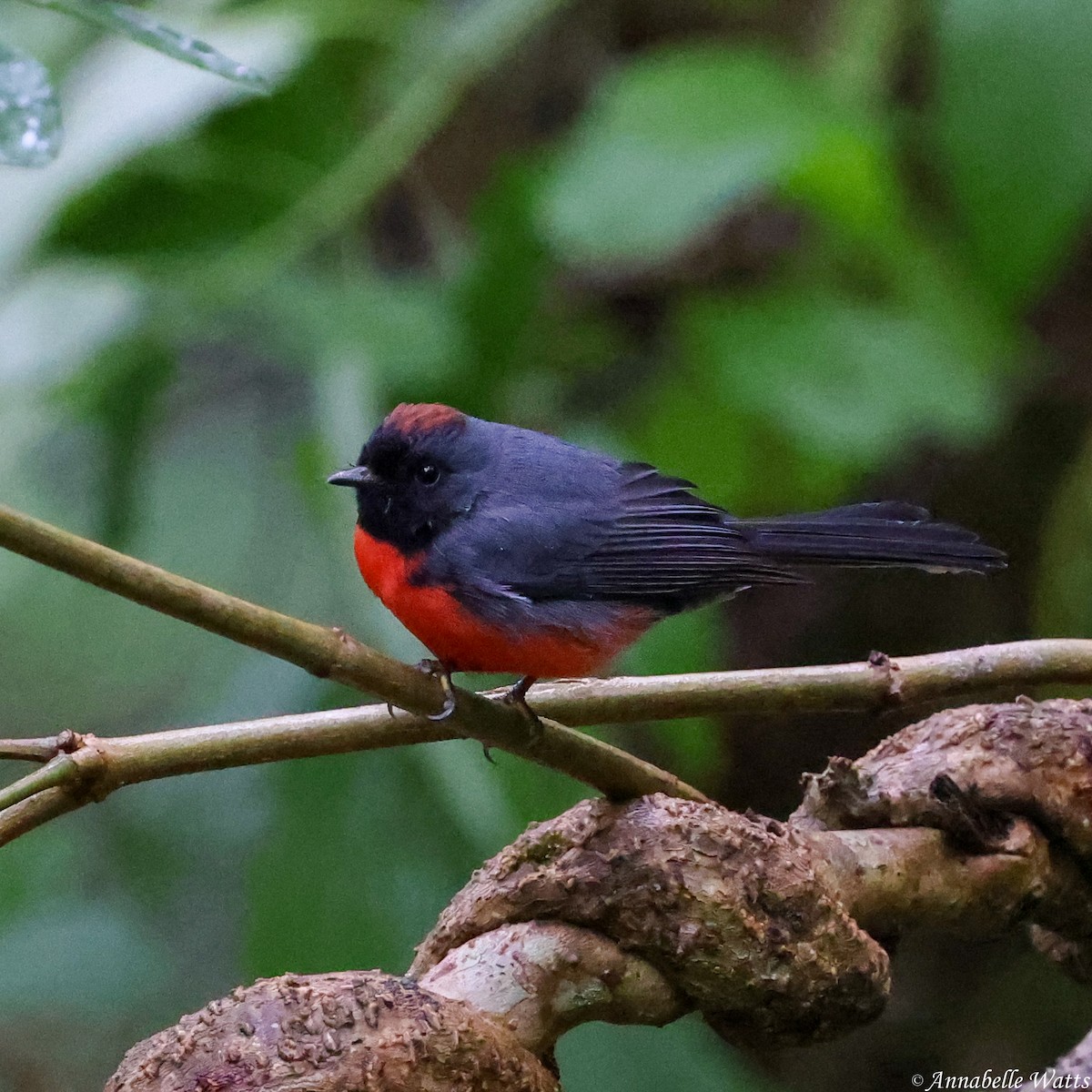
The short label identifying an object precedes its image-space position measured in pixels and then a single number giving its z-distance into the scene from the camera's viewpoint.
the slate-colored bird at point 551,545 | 3.93
